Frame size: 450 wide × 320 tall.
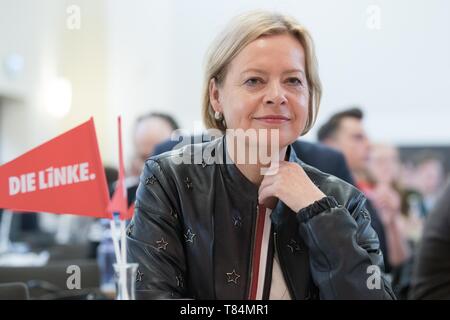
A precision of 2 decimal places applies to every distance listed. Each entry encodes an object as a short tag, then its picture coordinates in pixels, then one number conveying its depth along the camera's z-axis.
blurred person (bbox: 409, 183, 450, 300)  2.12
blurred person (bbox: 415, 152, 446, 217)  6.25
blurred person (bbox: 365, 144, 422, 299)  3.08
